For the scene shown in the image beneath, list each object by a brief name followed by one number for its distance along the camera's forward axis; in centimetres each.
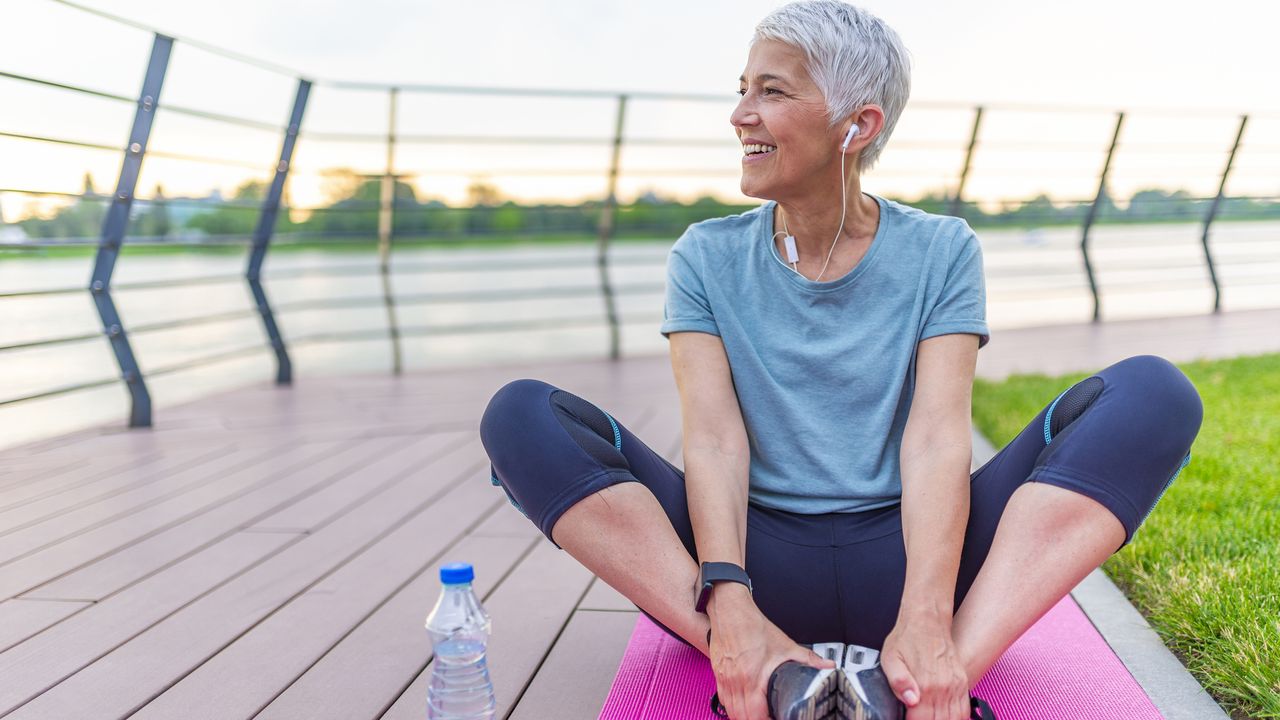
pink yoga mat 131
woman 122
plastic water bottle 131
